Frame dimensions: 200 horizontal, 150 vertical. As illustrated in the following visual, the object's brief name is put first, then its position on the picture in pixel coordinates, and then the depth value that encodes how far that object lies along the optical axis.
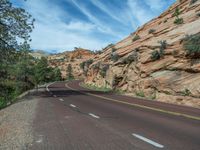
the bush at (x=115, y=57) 22.59
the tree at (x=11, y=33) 12.53
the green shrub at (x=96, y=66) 30.18
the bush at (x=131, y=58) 18.67
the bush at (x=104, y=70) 25.78
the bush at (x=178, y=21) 19.05
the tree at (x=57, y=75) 56.00
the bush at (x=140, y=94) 14.57
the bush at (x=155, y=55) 15.59
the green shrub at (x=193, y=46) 12.42
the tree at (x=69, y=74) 63.71
